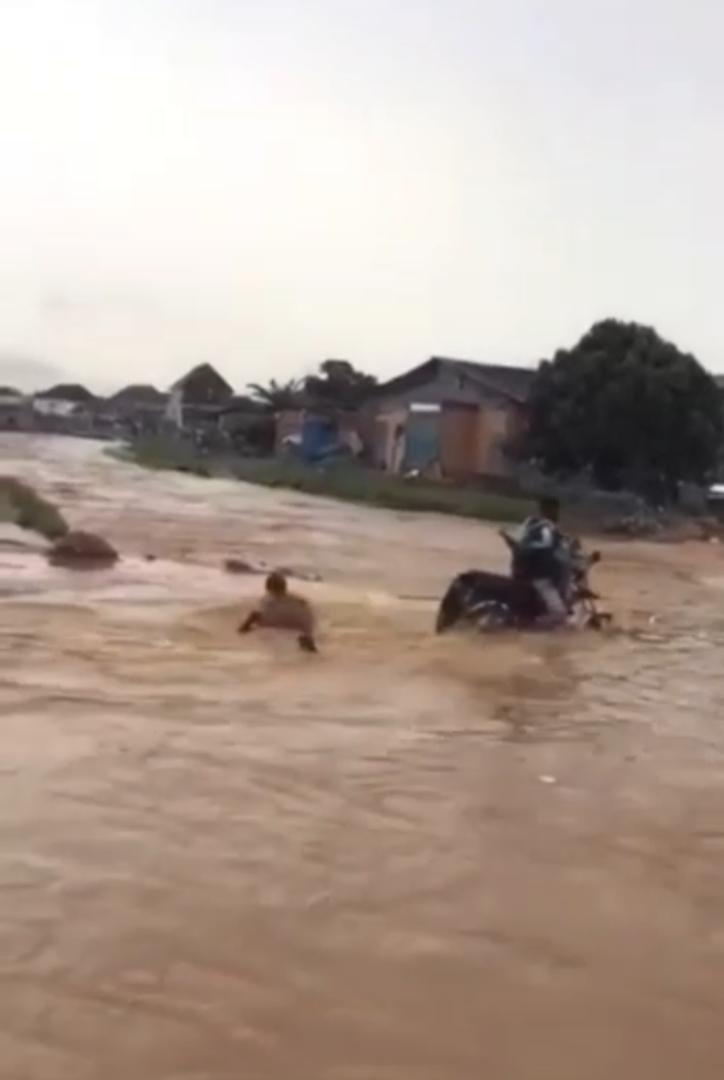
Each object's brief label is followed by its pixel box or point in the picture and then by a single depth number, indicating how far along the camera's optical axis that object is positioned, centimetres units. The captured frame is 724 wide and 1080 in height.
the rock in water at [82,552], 2075
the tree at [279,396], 5912
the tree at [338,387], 5547
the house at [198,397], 7925
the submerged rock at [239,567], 2139
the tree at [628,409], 3688
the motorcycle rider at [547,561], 1459
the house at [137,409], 8829
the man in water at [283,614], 1334
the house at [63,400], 10688
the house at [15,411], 9725
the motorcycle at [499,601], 1466
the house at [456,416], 4534
